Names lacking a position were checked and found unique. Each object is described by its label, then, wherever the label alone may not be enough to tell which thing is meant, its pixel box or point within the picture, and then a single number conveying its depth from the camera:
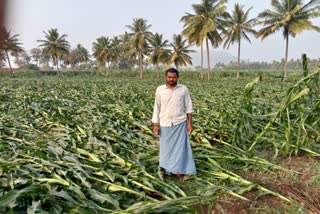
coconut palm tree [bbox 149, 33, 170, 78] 36.19
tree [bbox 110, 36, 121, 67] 43.38
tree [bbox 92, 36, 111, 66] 42.97
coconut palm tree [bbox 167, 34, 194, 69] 34.75
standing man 3.64
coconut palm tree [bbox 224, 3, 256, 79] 28.05
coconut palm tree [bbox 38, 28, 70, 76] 38.12
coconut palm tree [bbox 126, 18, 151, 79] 34.53
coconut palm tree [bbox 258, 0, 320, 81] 23.17
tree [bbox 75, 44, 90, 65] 56.97
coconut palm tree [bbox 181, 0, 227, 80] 25.33
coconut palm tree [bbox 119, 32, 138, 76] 37.50
